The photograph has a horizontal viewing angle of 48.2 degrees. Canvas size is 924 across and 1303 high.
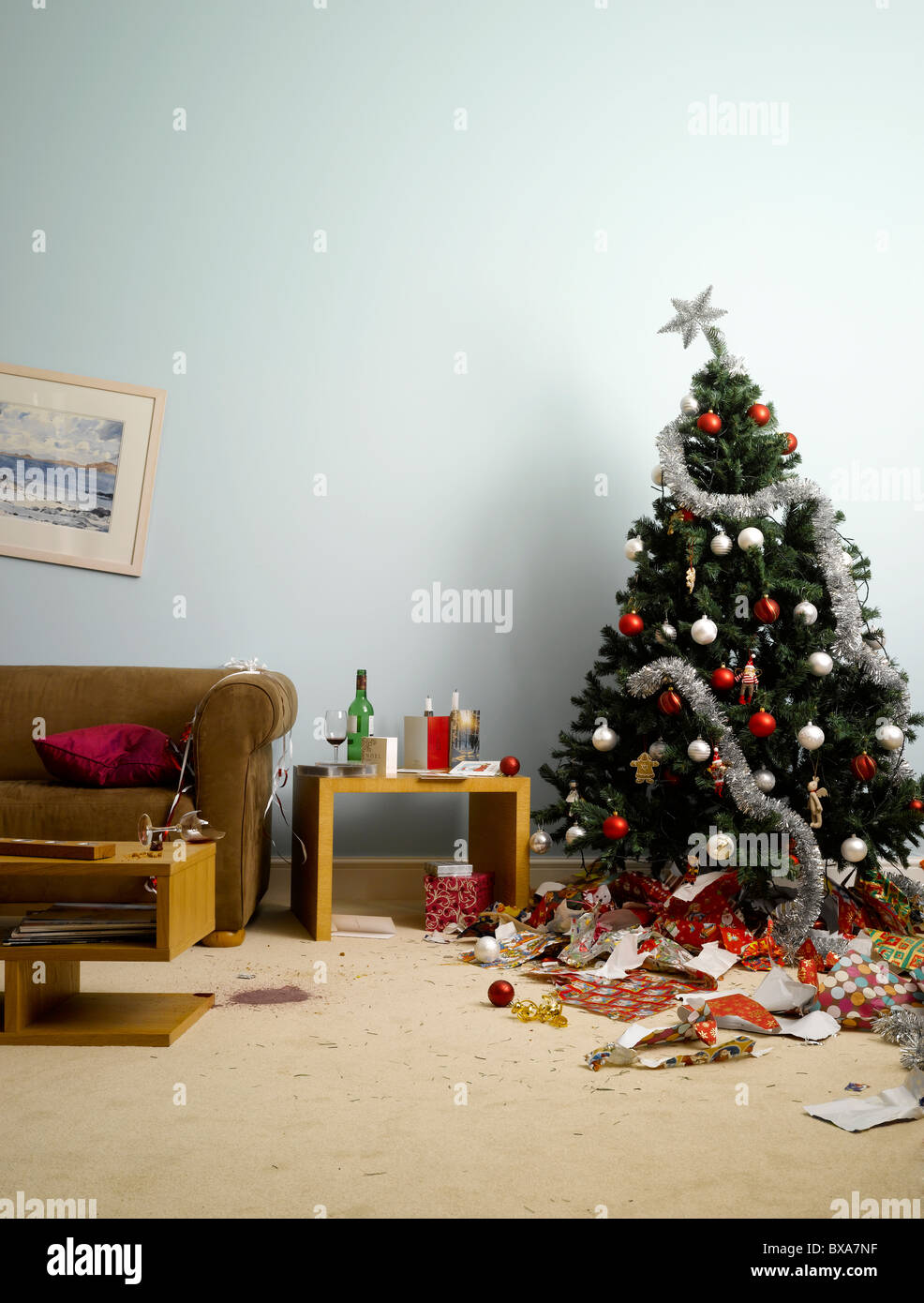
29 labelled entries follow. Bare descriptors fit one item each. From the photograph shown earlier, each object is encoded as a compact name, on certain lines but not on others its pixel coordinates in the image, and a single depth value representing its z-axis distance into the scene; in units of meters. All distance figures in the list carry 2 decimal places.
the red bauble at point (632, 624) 3.00
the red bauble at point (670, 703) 2.87
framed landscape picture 3.55
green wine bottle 3.31
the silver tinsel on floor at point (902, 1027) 1.96
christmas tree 2.80
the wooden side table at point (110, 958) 1.89
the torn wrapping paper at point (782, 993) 2.16
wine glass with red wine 3.25
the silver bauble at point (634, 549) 3.09
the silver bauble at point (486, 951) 2.64
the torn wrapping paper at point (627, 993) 2.20
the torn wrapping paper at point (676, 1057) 1.81
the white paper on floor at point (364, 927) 3.03
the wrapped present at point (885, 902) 2.82
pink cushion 2.79
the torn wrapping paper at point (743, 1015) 2.03
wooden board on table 1.88
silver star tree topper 3.28
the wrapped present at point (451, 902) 3.11
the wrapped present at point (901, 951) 2.43
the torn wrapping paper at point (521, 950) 2.65
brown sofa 2.71
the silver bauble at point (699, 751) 2.80
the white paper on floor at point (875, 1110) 1.52
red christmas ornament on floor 2.21
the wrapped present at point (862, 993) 2.10
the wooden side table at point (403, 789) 2.94
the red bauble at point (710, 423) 3.03
